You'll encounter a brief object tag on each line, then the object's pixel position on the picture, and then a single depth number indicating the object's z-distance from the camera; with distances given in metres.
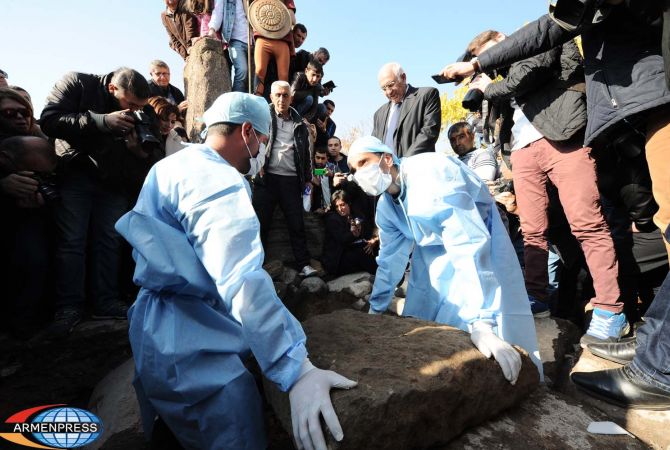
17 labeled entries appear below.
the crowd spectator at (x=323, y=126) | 5.72
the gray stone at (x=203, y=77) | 5.08
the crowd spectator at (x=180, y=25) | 5.14
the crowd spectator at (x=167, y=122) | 3.50
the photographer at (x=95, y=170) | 2.60
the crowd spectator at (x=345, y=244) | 4.59
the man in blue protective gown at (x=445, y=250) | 1.85
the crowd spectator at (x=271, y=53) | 4.83
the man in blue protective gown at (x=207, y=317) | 1.23
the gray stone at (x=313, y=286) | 4.23
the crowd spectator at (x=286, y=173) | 4.18
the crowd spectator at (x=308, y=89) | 5.21
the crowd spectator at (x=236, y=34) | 4.89
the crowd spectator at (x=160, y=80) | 4.48
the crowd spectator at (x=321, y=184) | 5.18
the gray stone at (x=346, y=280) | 4.35
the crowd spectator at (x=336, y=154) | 5.68
